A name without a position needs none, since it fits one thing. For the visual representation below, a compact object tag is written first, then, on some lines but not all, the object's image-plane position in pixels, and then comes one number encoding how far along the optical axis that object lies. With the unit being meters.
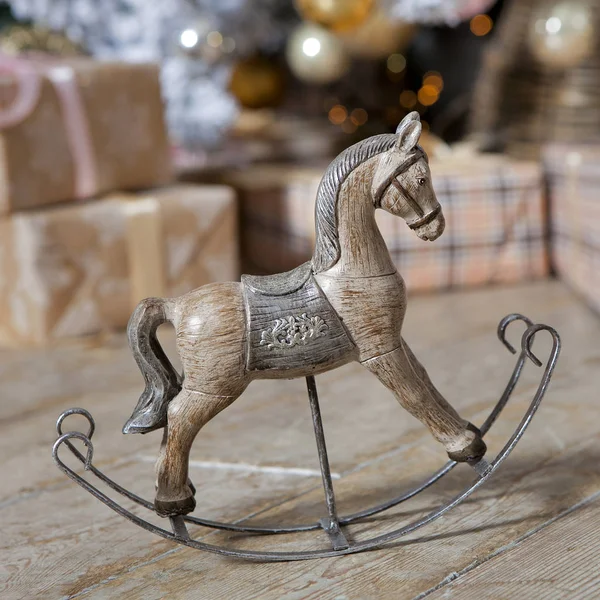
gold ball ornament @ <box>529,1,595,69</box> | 1.62
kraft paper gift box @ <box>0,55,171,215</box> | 1.54
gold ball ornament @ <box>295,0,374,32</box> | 1.63
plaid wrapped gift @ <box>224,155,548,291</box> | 1.67
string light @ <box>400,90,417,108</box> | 1.94
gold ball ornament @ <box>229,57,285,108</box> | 1.83
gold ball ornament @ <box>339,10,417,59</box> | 1.71
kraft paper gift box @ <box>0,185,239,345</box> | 1.56
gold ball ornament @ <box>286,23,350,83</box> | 1.72
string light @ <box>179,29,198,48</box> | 1.70
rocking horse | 1.10
